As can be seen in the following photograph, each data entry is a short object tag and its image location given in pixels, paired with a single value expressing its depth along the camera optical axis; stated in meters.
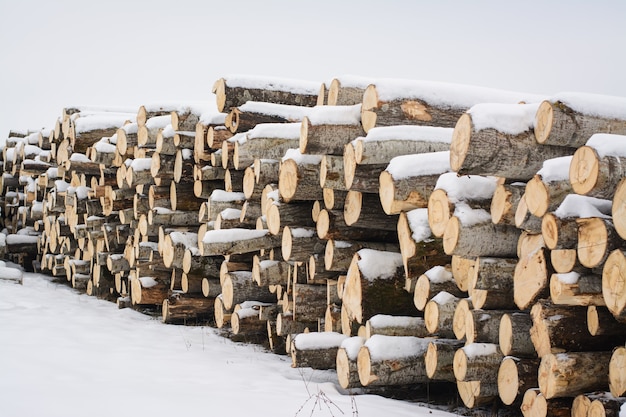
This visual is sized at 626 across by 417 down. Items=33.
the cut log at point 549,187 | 4.54
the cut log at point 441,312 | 5.64
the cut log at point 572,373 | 4.64
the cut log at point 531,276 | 4.76
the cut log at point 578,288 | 4.52
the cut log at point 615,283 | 4.14
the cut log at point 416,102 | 6.34
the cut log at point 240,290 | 8.52
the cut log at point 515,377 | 4.96
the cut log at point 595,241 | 4.25
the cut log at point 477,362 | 5.24
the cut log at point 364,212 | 6.40
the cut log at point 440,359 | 5.66
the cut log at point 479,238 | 5.09
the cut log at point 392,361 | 5.83
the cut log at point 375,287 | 6.10
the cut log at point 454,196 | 5.21
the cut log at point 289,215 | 7.37
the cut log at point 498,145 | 4.85
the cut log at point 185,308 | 9.73
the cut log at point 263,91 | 8.81
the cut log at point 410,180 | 5.67
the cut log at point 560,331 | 4.73
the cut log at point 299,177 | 6.97
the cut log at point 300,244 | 7.23
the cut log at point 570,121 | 4.83
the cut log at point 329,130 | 6.62
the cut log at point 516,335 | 5.07
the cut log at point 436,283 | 5.75
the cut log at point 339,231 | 6.86
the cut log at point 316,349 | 6.95
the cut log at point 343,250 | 6.75
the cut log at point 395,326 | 6.02
